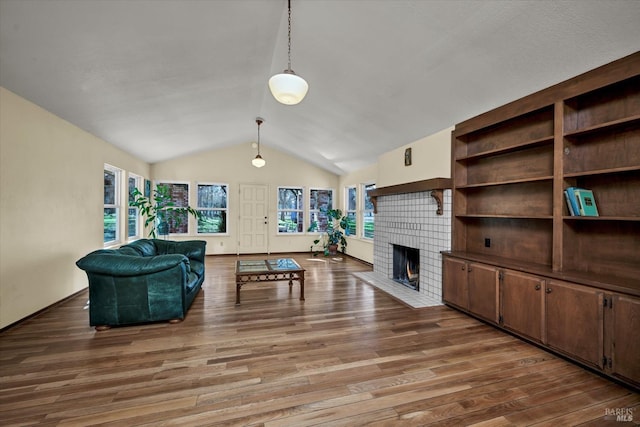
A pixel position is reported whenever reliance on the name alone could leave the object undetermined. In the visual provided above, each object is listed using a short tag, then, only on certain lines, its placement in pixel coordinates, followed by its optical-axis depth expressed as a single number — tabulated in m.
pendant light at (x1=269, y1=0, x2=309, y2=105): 2.15
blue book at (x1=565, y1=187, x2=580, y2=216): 2.42
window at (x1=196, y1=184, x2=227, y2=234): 7.62
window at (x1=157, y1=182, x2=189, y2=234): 7.29
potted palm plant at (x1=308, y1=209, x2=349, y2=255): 7.66
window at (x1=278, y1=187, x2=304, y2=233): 8.21
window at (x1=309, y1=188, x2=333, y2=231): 8.41
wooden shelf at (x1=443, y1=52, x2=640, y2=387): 2.09
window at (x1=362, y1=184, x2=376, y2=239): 6.73
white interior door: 7.83
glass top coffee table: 3.68
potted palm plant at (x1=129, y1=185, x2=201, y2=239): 5.83
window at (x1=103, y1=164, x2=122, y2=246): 5.00
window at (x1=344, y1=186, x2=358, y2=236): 7.54
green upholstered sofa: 2.85
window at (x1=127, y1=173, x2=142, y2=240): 6.03
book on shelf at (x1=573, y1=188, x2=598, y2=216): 2.38
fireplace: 3.88
